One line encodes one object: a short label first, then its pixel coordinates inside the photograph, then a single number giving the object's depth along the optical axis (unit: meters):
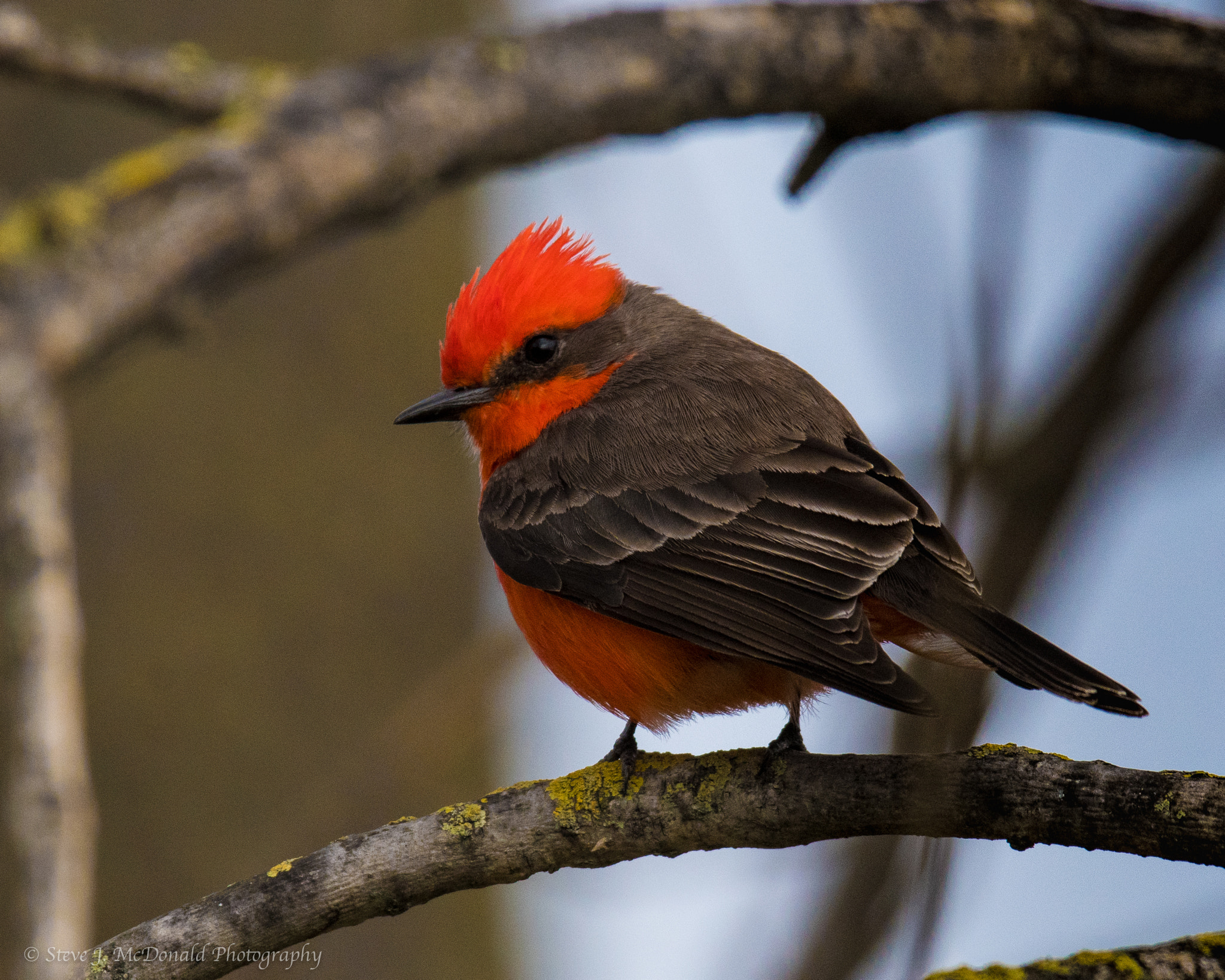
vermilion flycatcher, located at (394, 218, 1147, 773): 5.72
